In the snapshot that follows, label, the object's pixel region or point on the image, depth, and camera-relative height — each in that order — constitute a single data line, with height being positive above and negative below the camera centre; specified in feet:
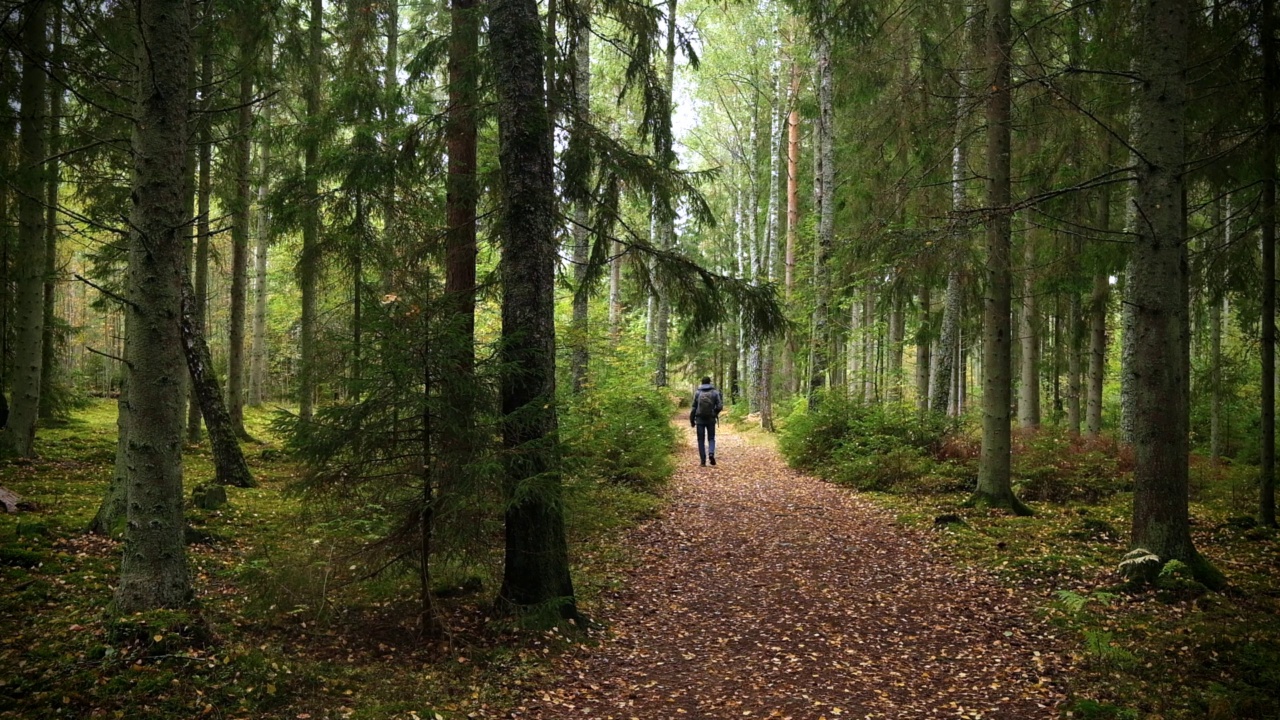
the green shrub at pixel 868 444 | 38.01 -4.07
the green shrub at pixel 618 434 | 33.09 -3.18
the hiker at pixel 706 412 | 48.16 -2.58
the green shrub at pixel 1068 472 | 32.99 -4.56
